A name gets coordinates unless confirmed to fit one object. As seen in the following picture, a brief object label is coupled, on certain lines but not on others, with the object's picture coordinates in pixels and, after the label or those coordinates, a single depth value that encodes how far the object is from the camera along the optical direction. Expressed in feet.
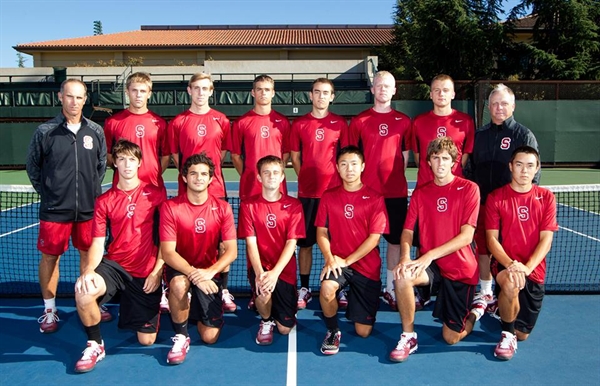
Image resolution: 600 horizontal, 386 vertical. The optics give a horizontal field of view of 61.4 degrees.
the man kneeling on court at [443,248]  12.85
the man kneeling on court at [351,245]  13.19
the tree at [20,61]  265.54
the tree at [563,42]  72.28
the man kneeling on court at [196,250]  12.81
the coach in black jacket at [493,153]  15.07
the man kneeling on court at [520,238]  12.87
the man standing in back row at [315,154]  16.11
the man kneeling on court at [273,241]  13.66
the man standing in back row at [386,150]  15.64
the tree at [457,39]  79.15
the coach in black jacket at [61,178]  14.58
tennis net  17.88
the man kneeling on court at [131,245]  13.10
